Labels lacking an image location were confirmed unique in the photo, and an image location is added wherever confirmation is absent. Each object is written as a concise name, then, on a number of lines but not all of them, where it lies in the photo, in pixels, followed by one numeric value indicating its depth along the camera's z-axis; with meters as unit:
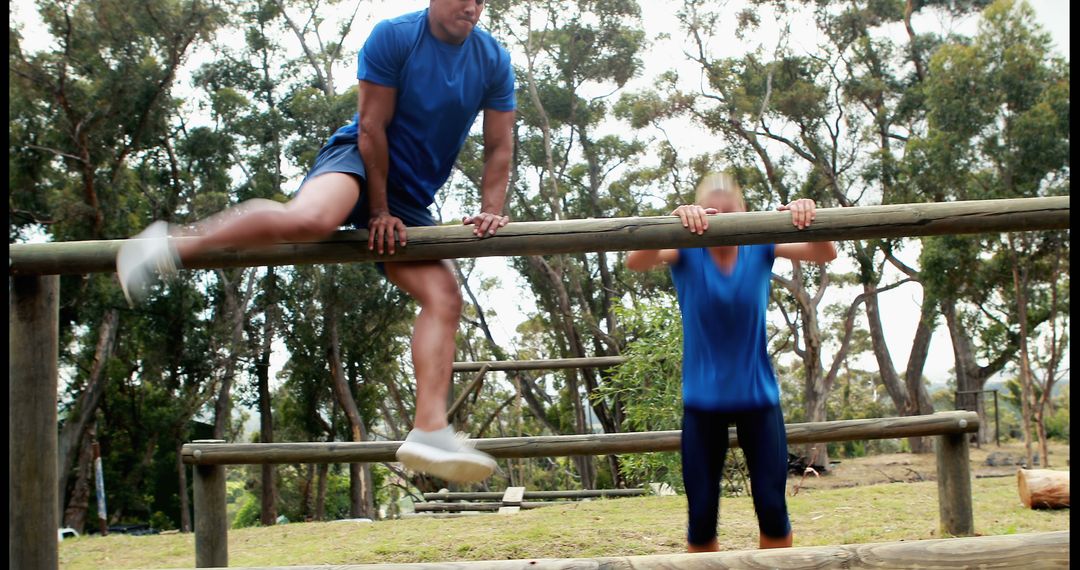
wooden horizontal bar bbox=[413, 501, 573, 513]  9.89
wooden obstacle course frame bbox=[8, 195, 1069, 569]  2.67
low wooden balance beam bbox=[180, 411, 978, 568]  4.35
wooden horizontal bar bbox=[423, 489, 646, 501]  9.46
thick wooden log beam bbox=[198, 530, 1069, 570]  2.35
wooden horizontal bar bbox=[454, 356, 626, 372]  8.98
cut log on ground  6.13
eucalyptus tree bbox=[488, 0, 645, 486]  21.72
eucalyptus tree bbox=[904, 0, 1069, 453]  15.28
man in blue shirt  2.61
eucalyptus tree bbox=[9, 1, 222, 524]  17.44
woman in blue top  2.90
